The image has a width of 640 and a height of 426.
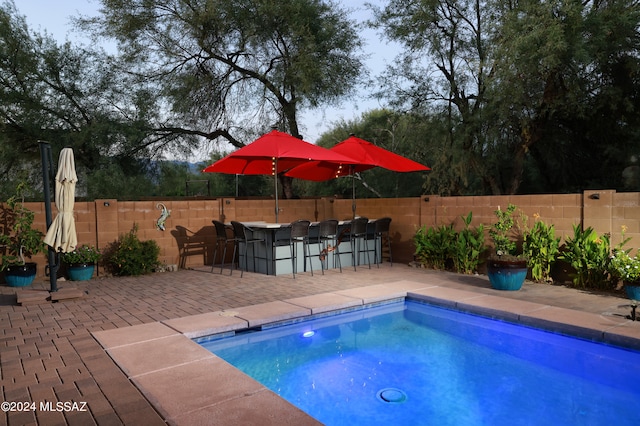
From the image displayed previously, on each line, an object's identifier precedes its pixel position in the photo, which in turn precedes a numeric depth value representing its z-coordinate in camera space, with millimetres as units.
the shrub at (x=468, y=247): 7246
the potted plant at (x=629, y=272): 5047
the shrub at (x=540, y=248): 6367
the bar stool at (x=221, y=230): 7631
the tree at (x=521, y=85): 8219
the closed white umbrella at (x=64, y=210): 5672
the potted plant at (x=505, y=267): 5922
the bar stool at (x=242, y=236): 7496
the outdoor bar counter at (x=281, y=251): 7531
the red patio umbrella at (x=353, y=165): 8297
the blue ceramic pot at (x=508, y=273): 5914
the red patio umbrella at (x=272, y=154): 7101
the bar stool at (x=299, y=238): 7285
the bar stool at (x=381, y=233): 8374
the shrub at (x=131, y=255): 7527
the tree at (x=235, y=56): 10867
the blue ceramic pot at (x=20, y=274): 6539
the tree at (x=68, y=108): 10477
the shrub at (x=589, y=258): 5787
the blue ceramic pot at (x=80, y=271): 7076
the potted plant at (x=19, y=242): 6562
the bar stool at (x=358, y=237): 8023
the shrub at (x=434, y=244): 7730
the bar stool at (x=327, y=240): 7629
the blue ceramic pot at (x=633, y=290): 5023
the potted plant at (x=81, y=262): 7059
